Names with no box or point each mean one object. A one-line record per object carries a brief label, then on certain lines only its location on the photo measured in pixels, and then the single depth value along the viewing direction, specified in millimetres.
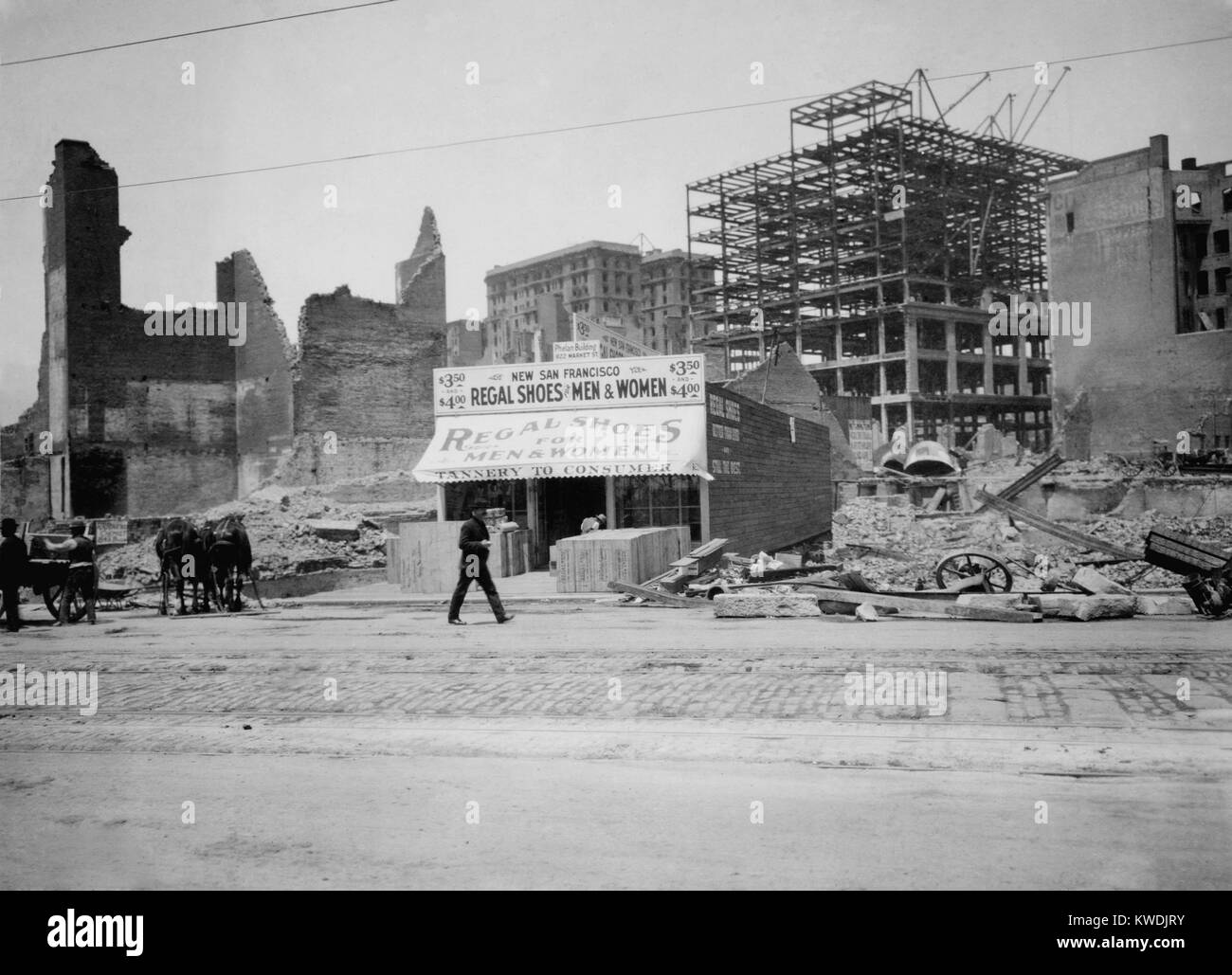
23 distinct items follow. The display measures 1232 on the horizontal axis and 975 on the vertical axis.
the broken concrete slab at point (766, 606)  13688
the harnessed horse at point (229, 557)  17203
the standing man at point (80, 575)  15562
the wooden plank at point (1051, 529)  17938
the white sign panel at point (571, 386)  19797
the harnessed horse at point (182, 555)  17281
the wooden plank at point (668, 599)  15445
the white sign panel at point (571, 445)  19016
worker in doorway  19312
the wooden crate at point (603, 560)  17125
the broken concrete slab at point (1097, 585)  13148
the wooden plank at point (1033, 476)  22906
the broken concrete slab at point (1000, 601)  12641
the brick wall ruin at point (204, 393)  39625
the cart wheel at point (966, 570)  14211
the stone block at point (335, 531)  29500
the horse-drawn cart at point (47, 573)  15438
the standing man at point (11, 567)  13992
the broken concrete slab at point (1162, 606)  12789
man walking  13398
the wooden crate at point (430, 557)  18969
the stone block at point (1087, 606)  12227
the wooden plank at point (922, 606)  12359
